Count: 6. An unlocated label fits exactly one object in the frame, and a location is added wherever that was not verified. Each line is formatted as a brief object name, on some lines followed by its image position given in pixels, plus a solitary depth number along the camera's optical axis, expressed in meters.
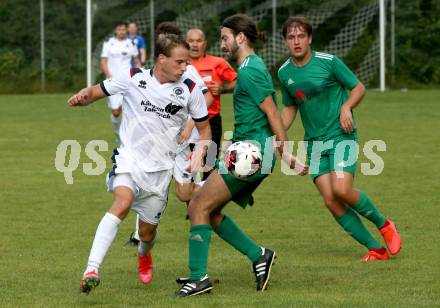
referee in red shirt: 21.08
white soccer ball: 14.34
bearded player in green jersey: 14.45
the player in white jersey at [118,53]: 43.25
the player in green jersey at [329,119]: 16.59
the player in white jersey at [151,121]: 14.51
